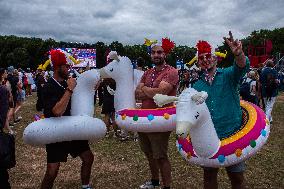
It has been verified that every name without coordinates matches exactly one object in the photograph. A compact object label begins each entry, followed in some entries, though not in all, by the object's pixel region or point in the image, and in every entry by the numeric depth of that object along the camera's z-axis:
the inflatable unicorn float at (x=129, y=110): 4.67
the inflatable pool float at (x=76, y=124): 4.23
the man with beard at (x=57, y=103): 4.14
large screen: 43.22
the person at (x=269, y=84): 10.27
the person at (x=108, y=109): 9.05
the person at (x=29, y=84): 26.03
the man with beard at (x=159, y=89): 4.67
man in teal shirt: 3.68
